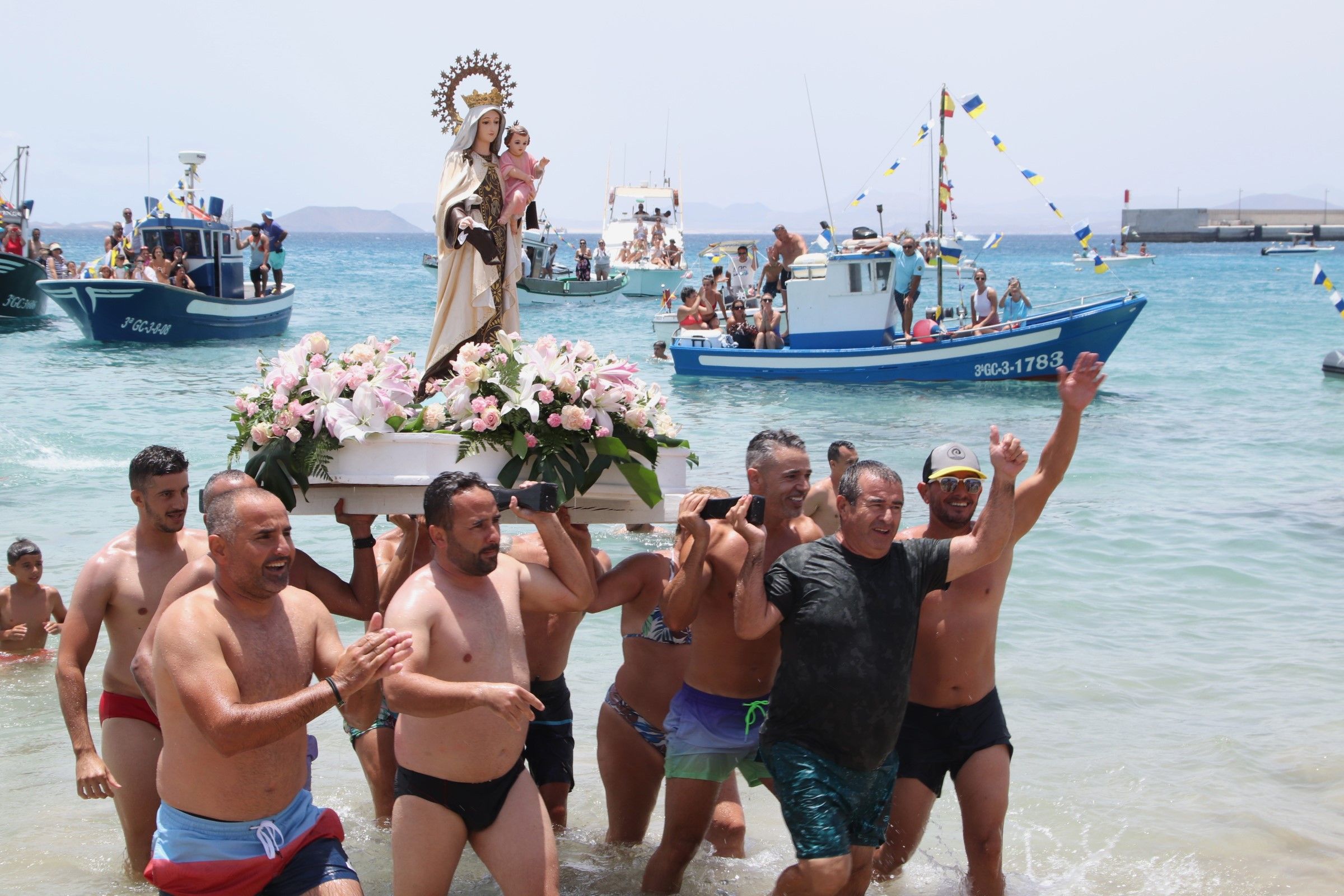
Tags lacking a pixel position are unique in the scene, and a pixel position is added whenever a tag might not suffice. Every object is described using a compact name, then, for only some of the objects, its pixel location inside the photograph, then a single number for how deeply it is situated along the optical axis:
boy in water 8.39
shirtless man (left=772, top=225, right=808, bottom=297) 24.80
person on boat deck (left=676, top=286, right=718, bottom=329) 27.62
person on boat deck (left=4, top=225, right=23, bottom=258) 34.62
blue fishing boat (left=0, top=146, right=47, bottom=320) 34.12
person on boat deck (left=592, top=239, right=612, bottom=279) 52.91
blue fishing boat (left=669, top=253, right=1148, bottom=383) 23.11
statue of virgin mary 5.90
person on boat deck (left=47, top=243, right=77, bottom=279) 35.38
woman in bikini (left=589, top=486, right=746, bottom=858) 5.36
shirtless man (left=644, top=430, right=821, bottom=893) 4.87
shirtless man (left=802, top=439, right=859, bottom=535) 7.06
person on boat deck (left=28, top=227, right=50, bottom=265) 36.76
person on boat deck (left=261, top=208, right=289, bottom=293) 30.64
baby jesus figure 6.05
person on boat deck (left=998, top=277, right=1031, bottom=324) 25.19
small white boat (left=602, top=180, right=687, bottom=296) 53.91
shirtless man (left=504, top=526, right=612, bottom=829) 5.40
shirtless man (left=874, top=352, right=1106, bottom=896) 4.89
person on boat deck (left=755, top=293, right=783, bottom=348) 25.16
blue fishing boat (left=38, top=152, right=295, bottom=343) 27.81
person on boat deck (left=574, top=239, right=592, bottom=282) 51.75
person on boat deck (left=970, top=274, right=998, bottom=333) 24.53
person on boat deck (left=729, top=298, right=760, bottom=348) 25.53
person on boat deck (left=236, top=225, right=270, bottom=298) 30.83
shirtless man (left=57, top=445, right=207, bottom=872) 4.84
